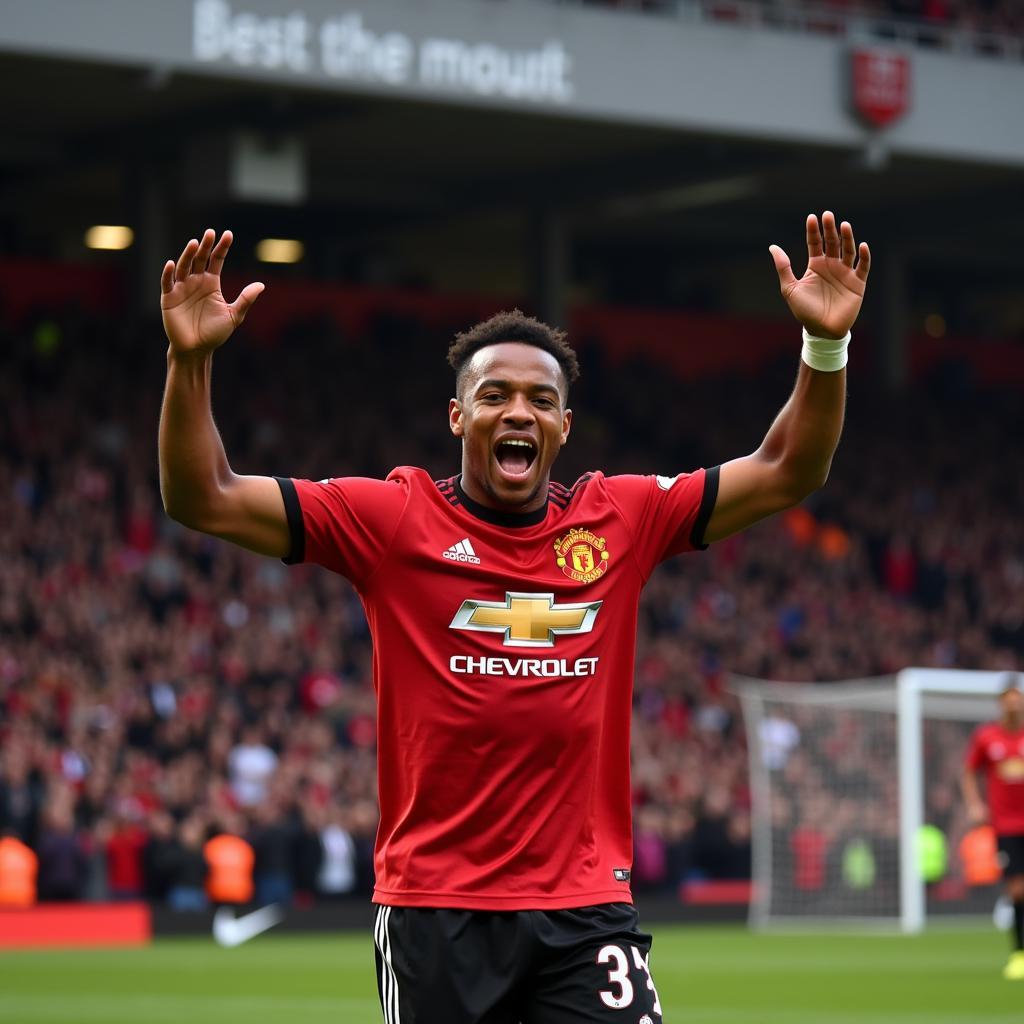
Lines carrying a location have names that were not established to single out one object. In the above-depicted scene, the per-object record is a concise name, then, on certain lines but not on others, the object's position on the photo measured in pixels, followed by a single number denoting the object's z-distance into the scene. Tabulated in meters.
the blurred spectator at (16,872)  20.75
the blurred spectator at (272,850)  22.41
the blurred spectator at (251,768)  22.89
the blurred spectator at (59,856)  20.95
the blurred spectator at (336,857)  22.95
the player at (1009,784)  16.19
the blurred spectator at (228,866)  22.00
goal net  24.11
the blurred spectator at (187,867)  21.91
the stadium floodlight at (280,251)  35.25
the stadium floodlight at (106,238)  34.25
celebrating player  4.92
